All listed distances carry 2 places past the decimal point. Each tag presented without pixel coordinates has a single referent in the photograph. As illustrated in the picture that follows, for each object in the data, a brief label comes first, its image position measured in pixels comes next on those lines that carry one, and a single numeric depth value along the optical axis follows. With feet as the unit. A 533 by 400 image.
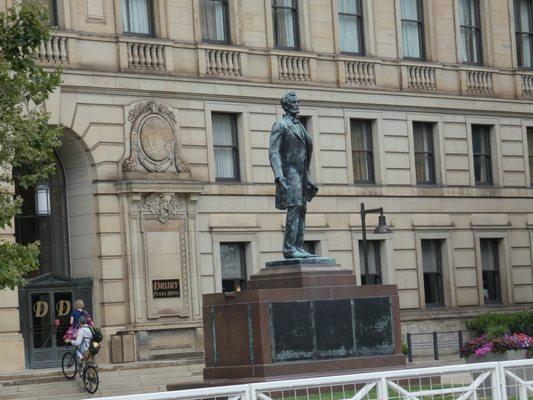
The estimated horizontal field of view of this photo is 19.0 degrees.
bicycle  124.47
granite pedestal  92.58
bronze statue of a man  96.63
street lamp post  145.18
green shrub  164.04
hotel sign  143.64
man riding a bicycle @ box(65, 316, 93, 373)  127.95
